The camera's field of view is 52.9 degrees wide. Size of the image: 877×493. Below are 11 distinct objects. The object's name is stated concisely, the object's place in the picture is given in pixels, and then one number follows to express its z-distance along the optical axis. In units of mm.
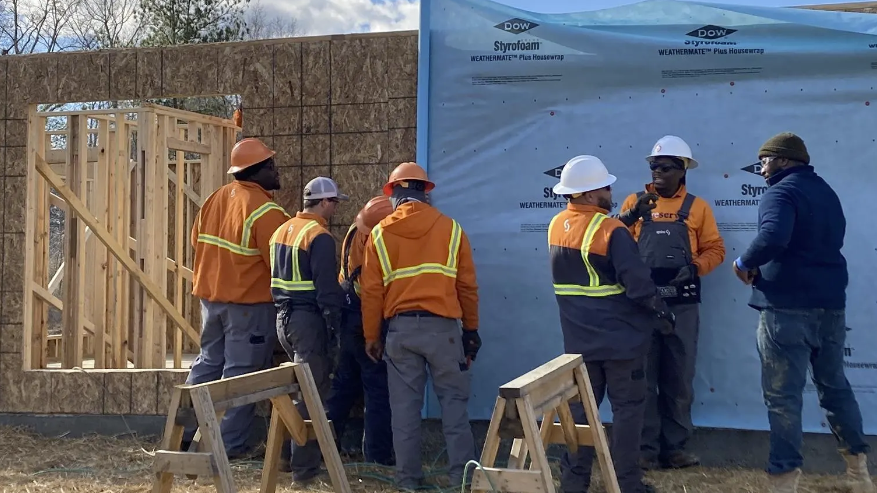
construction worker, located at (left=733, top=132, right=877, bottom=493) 4660
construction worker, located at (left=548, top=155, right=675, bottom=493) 4648
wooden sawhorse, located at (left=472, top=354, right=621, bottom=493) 3377
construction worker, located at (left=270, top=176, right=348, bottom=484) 5297
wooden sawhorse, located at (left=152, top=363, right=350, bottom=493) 3645
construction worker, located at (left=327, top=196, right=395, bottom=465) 5730
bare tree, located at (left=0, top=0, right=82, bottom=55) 25328
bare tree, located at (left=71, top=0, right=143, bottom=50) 24516
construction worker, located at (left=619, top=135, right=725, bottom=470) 5348
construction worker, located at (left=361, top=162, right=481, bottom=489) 5062
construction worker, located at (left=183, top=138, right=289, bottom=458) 5754
